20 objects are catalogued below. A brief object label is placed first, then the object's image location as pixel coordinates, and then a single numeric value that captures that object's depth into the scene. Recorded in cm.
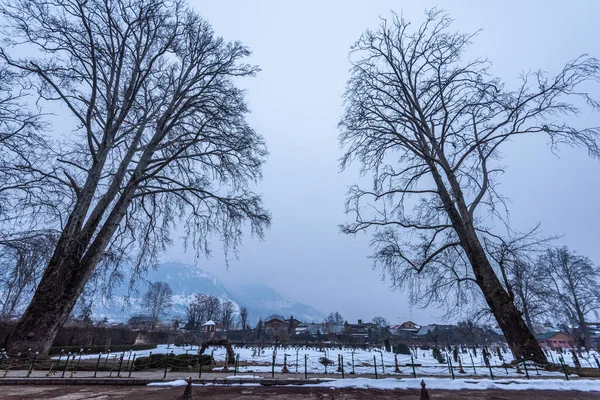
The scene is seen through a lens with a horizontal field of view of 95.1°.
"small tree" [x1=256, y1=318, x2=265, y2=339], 6746
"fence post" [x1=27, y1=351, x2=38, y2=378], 752
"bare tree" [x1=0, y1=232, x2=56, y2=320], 834
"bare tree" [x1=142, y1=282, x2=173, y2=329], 5862
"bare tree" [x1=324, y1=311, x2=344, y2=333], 8439
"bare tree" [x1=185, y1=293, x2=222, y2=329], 7288
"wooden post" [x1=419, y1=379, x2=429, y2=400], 448
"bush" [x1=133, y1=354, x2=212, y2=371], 1510
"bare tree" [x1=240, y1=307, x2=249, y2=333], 7168
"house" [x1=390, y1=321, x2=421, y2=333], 8436
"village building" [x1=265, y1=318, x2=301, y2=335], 8007
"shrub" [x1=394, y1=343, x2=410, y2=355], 3890
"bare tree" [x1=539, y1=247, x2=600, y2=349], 2627
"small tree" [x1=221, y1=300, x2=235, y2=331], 6661
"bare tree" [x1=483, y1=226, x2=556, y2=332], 1129
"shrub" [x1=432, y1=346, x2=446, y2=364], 2626
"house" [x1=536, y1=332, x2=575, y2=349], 6281
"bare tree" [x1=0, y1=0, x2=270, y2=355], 810
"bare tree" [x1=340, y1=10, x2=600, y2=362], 938
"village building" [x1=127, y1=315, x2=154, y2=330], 7082
